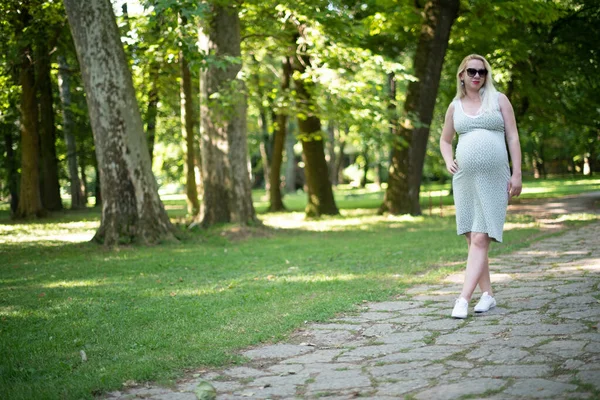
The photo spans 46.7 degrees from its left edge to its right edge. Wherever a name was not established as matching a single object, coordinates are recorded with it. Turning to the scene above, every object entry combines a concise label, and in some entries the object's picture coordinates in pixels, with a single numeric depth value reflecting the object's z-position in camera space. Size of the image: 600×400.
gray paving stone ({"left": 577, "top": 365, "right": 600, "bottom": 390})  4.03
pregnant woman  6.13
